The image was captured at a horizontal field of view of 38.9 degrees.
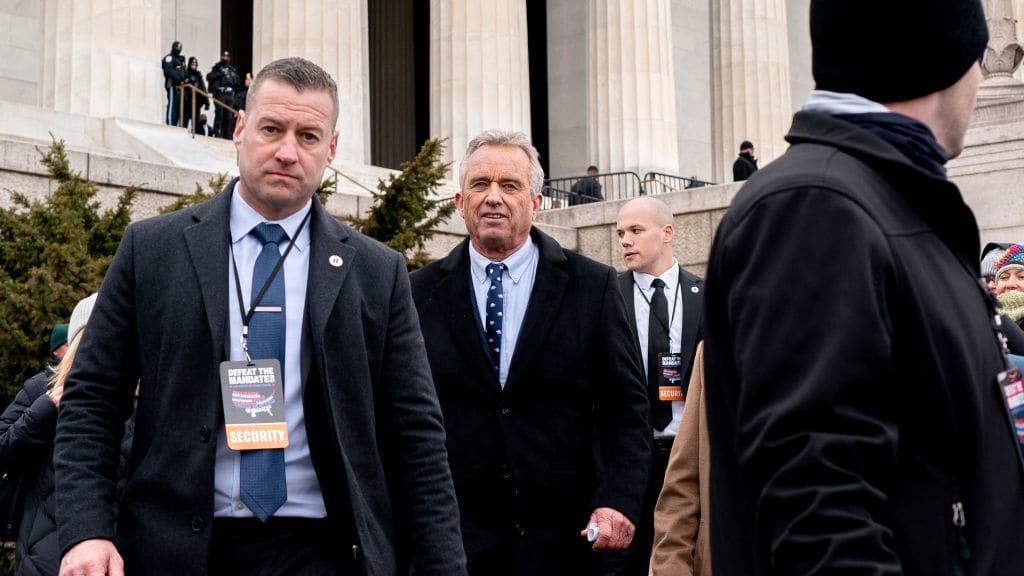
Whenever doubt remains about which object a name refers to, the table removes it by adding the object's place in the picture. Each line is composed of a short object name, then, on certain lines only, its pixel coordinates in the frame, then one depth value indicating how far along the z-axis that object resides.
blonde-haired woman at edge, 6.53
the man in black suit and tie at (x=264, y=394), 3.93
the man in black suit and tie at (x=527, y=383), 5.82
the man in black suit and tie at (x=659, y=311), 7.80
